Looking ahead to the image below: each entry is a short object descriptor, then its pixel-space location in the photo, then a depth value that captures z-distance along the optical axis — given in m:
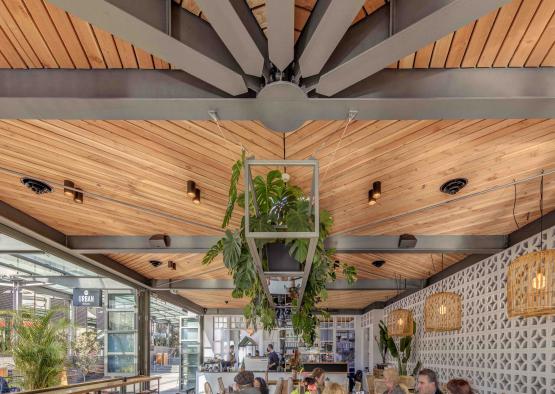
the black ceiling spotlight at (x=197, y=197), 5.01
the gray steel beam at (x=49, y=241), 5.85
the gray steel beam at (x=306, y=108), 2.67
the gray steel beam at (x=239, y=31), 1.84
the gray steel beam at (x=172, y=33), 1.87
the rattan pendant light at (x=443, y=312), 7.17
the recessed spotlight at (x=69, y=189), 4.91
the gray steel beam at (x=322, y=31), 1.83
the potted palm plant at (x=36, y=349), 6.68
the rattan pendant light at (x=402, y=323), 9.66
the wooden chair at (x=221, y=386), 7.73
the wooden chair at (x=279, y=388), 6.99
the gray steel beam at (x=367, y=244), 6.75
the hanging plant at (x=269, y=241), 2.88
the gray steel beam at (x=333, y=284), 11.06
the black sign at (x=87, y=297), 9.42
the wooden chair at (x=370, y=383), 9.43
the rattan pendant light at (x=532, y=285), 3.96
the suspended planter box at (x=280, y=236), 2.23
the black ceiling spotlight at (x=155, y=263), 9.02
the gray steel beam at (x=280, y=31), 1.77
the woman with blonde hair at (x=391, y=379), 5.95
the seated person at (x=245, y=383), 4.80
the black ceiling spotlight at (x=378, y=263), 8.77
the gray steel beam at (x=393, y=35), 1.89
